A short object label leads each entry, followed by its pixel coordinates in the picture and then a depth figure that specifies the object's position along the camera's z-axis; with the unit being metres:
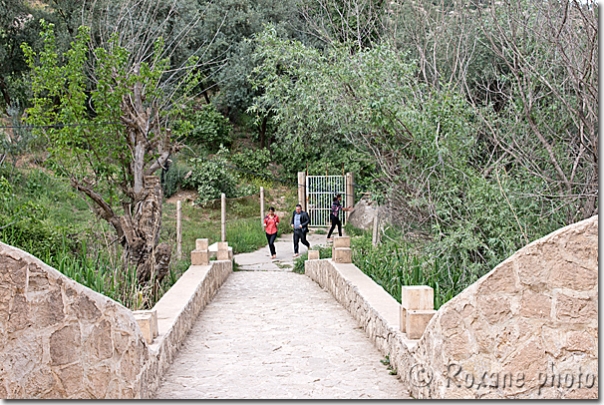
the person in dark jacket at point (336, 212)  19.70
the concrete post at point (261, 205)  21.27
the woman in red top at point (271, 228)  16.77
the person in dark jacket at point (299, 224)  17.30
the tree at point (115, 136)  9.96
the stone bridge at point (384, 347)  4.01
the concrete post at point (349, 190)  23.73
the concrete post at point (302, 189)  23.75
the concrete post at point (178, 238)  14.94
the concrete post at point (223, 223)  17.23
